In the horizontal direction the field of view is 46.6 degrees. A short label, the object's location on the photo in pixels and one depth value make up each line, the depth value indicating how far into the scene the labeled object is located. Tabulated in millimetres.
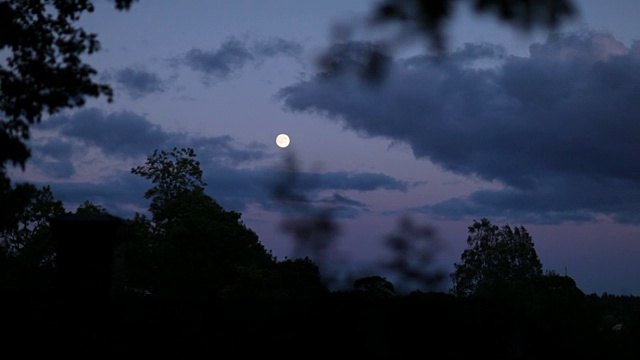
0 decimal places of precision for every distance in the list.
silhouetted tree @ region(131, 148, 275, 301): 31859
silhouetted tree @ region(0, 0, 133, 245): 10031
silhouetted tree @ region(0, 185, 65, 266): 38875
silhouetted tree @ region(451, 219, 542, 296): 39406
